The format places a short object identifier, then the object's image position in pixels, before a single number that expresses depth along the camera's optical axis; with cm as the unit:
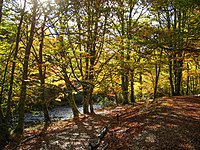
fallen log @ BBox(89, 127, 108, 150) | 732
